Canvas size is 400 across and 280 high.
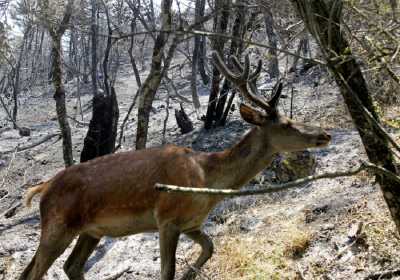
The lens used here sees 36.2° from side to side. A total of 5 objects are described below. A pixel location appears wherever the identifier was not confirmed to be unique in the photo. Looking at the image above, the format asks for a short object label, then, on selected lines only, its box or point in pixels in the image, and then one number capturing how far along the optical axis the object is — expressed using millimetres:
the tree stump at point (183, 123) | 15414
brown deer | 6301
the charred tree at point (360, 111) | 4480
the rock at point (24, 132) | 21531
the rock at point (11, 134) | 21609
